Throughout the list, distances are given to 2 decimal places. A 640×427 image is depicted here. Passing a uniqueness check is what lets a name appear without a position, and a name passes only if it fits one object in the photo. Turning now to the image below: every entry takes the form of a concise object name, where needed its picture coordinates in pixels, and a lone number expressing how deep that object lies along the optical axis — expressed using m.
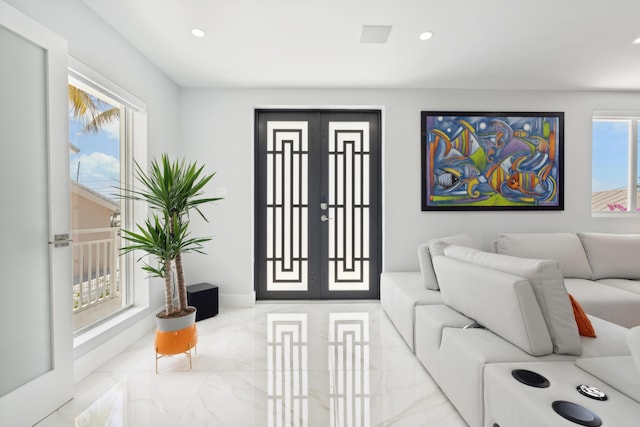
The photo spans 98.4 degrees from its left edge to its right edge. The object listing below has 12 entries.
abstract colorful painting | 3.38
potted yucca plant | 2.06
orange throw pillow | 1.56
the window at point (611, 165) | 3.54
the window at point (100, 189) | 2.39
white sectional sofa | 1.12
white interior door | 1.42
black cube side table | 2.92
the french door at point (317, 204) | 3.54
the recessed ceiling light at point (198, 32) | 2.24
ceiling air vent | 2.22
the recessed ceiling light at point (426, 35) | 2.28
